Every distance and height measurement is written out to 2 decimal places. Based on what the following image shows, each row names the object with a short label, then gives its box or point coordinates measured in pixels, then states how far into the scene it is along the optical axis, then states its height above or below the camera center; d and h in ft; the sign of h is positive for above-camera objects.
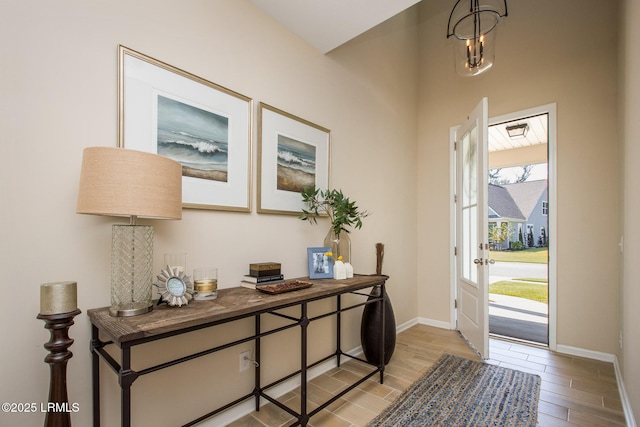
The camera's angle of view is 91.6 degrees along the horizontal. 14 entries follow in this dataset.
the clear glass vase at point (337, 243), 8.04 -0.68
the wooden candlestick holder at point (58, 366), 3.51 -1.72
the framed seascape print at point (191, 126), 5.00 +1.63
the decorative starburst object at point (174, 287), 4.65 -1.07
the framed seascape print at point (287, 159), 7.04 +1.42
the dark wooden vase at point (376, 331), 8.56 -3.19
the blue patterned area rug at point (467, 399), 6.36 -4.20
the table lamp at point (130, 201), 3.73 +0.19
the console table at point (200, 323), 3.54 -1.44
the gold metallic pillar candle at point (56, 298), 3.46 -0.92
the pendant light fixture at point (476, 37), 8.73 +5.37
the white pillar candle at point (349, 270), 7.88 -1.35
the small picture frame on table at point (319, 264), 7.59 -1.15
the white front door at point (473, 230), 9.35 -0.45
